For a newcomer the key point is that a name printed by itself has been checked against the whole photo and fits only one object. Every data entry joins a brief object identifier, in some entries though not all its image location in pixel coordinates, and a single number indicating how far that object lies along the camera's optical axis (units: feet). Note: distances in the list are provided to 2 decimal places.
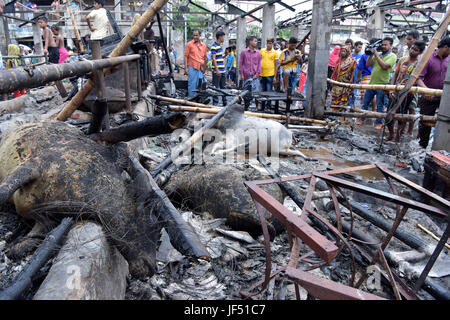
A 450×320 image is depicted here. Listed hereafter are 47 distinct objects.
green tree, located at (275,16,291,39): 131.44
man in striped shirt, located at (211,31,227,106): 33.62
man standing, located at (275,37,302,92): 29.96
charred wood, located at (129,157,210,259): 5.97
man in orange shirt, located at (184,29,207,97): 30.58
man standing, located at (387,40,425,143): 21.54
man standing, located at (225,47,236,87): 51.34
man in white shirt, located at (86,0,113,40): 25.10
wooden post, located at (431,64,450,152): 15.56
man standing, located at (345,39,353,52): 28.80
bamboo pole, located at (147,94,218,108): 20.93
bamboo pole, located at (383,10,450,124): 15.63
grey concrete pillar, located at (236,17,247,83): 51.90
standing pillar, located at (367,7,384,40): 41.60
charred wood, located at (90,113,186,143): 7.00
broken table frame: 4.70
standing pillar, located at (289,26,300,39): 63.88
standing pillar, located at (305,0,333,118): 24.25
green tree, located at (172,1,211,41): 64.92
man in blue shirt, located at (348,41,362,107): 30.83
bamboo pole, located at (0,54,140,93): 4.71
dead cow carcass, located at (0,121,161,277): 7.09
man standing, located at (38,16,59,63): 30.60
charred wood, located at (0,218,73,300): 5.10
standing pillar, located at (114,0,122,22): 66.55
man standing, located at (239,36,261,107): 33.50
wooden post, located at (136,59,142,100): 18.92
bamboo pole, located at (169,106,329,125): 18.99
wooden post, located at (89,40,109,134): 8.33
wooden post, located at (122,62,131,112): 15.00
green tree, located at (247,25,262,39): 111.24
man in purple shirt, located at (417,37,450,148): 19.58
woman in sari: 28.25
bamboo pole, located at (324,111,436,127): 18.87
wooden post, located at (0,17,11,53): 45.01
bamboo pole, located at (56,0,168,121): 10.41
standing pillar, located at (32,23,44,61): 52.14
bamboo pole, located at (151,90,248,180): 12.01
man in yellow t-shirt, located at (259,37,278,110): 32.76
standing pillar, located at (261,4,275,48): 45.39
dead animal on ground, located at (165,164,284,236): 10.16
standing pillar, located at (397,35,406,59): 49.27
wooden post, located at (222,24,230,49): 64.29
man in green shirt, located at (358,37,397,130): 25.21
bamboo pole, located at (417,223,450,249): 10.89
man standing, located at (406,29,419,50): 25.85
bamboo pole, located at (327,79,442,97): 17.65
